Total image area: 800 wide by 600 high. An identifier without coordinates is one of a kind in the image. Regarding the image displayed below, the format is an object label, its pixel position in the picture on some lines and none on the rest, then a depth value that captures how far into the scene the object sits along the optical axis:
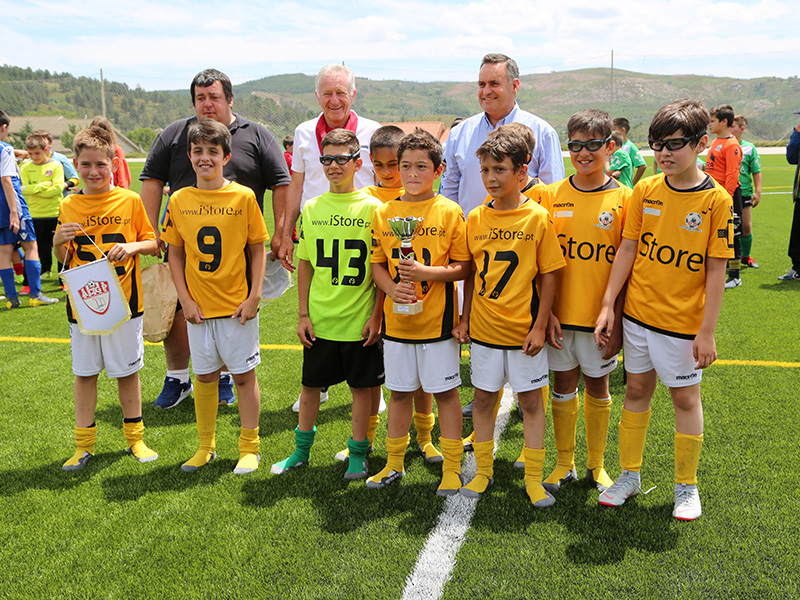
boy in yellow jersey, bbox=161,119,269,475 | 3.32
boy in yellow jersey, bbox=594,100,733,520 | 2.70
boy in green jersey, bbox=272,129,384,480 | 3.24
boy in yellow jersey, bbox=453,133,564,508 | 2.90
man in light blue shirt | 3.70
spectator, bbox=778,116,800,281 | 8.13
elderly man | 3.88
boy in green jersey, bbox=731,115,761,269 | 8.97
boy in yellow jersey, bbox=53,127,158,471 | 3.42
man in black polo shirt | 3.88
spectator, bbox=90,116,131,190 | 7.68
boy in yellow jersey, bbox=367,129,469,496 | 3.03
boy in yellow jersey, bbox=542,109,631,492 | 2.92
